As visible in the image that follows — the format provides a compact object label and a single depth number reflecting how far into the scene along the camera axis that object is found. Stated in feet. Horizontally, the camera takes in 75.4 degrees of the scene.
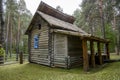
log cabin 23.06
